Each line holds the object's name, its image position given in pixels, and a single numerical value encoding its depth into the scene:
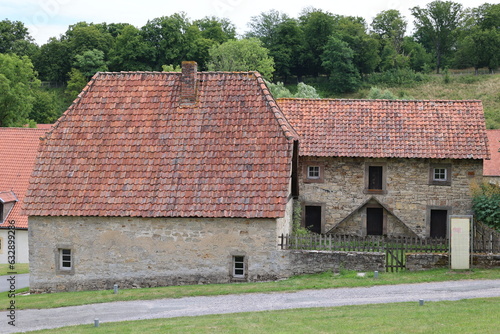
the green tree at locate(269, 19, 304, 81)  93.81
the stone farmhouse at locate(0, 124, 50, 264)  34.09
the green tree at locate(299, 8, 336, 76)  94.88
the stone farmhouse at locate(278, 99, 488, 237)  29.50
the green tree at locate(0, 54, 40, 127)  55.28
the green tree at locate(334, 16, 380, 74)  90.62
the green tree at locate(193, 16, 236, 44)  99.75
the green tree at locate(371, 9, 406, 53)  99.12
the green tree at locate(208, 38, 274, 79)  80.44
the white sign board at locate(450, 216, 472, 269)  21.94
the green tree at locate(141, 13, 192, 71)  89.88
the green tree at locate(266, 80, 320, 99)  54.61
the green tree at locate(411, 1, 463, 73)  97.25
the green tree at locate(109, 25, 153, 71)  89.88
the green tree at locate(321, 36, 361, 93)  86.00
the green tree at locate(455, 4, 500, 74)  87.31
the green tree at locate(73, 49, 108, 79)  92.31
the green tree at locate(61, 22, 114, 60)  97.58
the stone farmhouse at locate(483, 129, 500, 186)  43.44
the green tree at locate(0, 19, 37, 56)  98.06
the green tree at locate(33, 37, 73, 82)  97.81
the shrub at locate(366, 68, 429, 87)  87.25
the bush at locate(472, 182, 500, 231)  27.42
